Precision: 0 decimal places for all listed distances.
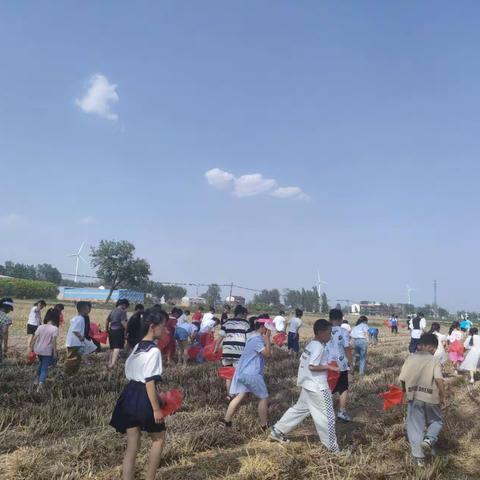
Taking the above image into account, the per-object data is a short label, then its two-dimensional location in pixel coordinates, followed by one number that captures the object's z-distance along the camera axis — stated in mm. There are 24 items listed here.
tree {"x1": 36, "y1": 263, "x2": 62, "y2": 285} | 108338
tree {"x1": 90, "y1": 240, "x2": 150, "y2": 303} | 61375
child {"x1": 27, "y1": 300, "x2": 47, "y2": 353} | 12945
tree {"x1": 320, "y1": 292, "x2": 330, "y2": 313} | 73175
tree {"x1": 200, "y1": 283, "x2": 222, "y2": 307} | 47950
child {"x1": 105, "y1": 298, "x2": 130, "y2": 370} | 11438
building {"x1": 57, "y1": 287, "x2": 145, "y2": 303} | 64188
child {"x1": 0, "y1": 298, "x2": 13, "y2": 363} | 10812
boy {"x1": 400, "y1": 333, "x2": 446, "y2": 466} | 5871
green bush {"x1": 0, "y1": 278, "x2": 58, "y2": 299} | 51062
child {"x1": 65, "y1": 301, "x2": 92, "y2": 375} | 9609
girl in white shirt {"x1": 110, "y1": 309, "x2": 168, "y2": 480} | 4227
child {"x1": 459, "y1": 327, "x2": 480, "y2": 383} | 12062
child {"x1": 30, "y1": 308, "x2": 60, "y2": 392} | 8633
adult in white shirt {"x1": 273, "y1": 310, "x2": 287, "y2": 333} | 17281
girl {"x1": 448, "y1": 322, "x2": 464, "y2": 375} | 13680
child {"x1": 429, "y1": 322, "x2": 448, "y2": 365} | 10391
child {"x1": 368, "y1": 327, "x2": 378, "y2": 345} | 23969
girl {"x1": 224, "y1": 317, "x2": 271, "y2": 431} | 6699
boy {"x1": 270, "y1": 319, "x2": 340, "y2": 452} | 5652
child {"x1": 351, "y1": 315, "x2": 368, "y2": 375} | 11914
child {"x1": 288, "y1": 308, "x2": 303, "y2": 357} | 15539
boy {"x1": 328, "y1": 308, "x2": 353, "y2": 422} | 7676
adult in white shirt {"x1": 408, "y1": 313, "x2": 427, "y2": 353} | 15242
